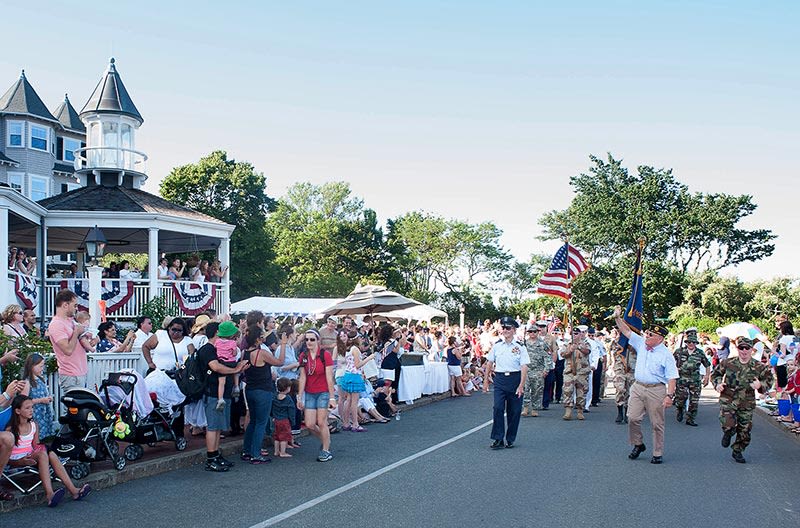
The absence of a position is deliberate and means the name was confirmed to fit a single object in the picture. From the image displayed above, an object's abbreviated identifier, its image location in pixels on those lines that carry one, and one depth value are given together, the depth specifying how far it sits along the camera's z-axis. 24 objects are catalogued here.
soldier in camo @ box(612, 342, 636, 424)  16.44
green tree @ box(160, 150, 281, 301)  59.03
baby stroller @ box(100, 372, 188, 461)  9.95
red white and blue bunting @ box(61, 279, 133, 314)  22.19
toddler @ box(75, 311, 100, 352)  10.31
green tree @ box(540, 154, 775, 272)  66.38
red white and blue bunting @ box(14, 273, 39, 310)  19.11
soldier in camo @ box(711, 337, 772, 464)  11.54
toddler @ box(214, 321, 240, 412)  10.38
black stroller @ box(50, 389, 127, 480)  8.99
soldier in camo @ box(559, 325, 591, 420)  17.17
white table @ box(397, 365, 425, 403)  19.06
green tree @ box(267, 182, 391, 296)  69.44
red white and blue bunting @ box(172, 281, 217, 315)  24.32
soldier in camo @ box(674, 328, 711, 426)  16.52
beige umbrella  22.66
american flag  22.44
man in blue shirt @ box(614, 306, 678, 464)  11.20
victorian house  21.98
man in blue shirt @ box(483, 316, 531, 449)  12.43
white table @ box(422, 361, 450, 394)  21.12
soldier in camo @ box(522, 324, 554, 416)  17.36
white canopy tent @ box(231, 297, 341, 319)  39.88
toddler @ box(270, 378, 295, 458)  11.56
